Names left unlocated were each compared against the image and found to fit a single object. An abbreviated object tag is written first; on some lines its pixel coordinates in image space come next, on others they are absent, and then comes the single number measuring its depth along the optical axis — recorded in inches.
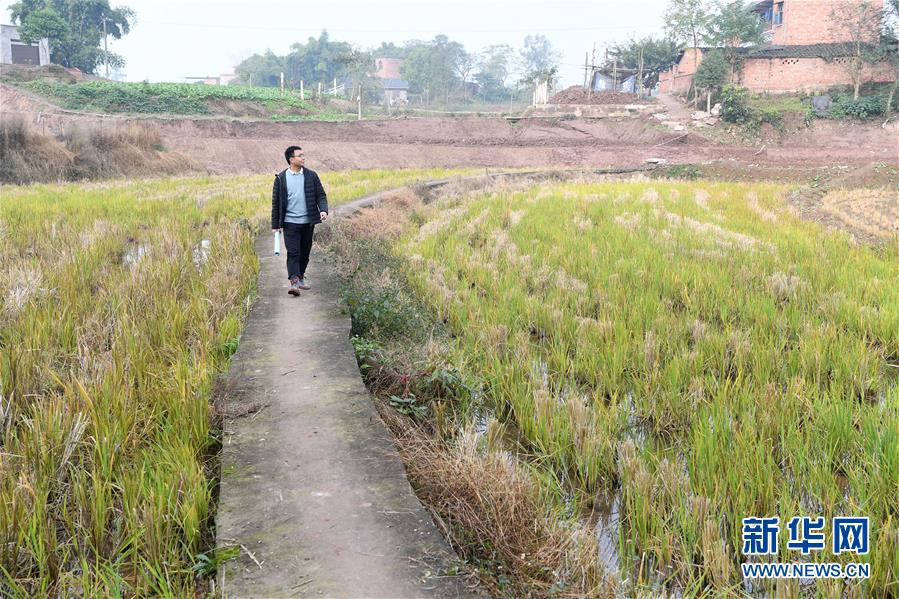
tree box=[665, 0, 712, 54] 1558.8
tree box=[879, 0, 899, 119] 1311.5
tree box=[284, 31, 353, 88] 2647.6
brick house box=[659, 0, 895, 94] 1390.3
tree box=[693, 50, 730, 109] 1396.4
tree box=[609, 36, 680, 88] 1729.8
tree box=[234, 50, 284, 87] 2714.1
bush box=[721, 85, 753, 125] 1342.3
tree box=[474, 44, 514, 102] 2901.1
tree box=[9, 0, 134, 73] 1688.0
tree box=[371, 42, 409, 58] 3582.7
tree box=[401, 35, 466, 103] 2583.7
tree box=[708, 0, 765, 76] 1423.5
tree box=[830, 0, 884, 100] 1296.8
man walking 240.4
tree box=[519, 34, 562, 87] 3223.4
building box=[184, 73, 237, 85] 3149.9
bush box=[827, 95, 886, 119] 1285.7
